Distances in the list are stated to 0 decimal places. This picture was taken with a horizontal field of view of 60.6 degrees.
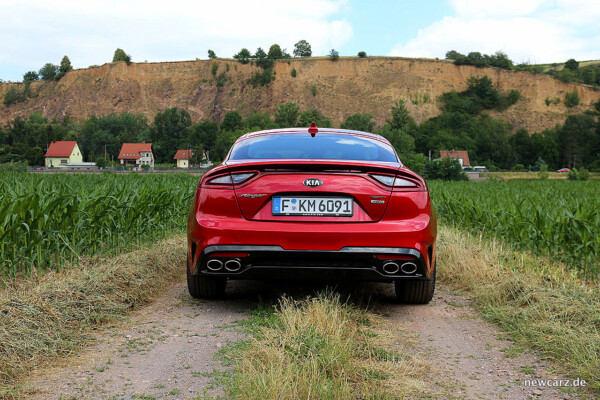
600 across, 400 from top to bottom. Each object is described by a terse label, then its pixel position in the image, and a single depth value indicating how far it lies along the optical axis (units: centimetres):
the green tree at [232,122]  11912
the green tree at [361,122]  10156
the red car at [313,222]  393
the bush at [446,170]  5572
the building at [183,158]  12252
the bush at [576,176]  6178
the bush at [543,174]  7135
